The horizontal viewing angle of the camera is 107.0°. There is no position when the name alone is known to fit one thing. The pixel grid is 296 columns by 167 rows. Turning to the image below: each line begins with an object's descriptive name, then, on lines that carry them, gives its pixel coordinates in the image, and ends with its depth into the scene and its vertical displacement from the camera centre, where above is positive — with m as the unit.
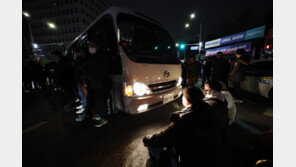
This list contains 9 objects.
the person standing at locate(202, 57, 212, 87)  6.53 +0.76
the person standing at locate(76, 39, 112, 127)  2.53 +0.00
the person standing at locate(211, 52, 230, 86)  4.71 +0.55
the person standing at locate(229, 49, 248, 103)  4.12 +0.34
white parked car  3.99 +0.10
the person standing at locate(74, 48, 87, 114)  3.21 +0.17
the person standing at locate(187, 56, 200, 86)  5.18 +0.51
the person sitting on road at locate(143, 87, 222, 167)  0.98 -0.51
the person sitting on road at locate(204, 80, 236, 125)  1.95 -0.22
